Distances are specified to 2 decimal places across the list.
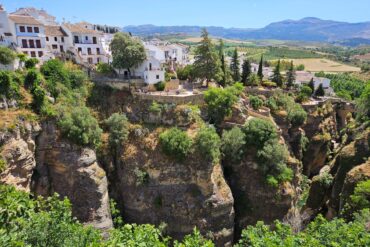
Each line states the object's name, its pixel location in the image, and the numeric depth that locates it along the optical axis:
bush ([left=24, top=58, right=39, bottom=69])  41.06
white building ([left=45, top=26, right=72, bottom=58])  51.68
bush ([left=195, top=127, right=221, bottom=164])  38.16
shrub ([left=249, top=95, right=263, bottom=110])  50.12
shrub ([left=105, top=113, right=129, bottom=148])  40.41
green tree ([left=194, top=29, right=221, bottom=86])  50.19
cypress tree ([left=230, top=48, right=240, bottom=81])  59.24
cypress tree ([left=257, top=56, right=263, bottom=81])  62.70
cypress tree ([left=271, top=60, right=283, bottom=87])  63.38
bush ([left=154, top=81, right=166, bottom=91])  48.50
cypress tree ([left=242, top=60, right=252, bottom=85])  60.62
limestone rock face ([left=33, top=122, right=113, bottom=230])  36.12
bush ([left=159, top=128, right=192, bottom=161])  38.22
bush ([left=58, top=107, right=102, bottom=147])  36.47
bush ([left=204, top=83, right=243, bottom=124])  44.69
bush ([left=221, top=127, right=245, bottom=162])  41.47
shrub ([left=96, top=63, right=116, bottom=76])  50.62
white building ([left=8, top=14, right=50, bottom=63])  46.91
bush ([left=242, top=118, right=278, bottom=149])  41.72
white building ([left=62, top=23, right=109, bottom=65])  53.94
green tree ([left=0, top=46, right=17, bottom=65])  37.34
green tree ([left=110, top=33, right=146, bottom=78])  47.34
